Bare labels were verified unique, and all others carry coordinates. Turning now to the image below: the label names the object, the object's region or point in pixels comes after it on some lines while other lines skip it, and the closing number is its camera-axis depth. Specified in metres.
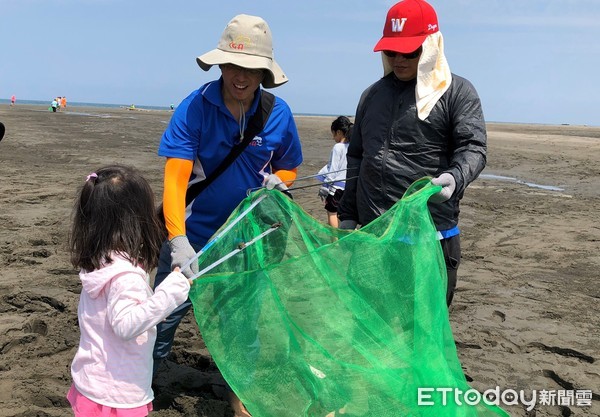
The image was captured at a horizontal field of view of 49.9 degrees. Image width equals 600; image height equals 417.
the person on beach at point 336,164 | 7.14
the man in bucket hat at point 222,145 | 3.21
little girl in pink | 2.48
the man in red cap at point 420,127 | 3.17
